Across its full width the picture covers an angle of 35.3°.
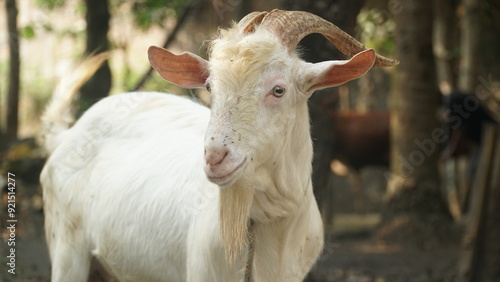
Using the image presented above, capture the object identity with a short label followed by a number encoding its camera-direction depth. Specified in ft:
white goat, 11.62
